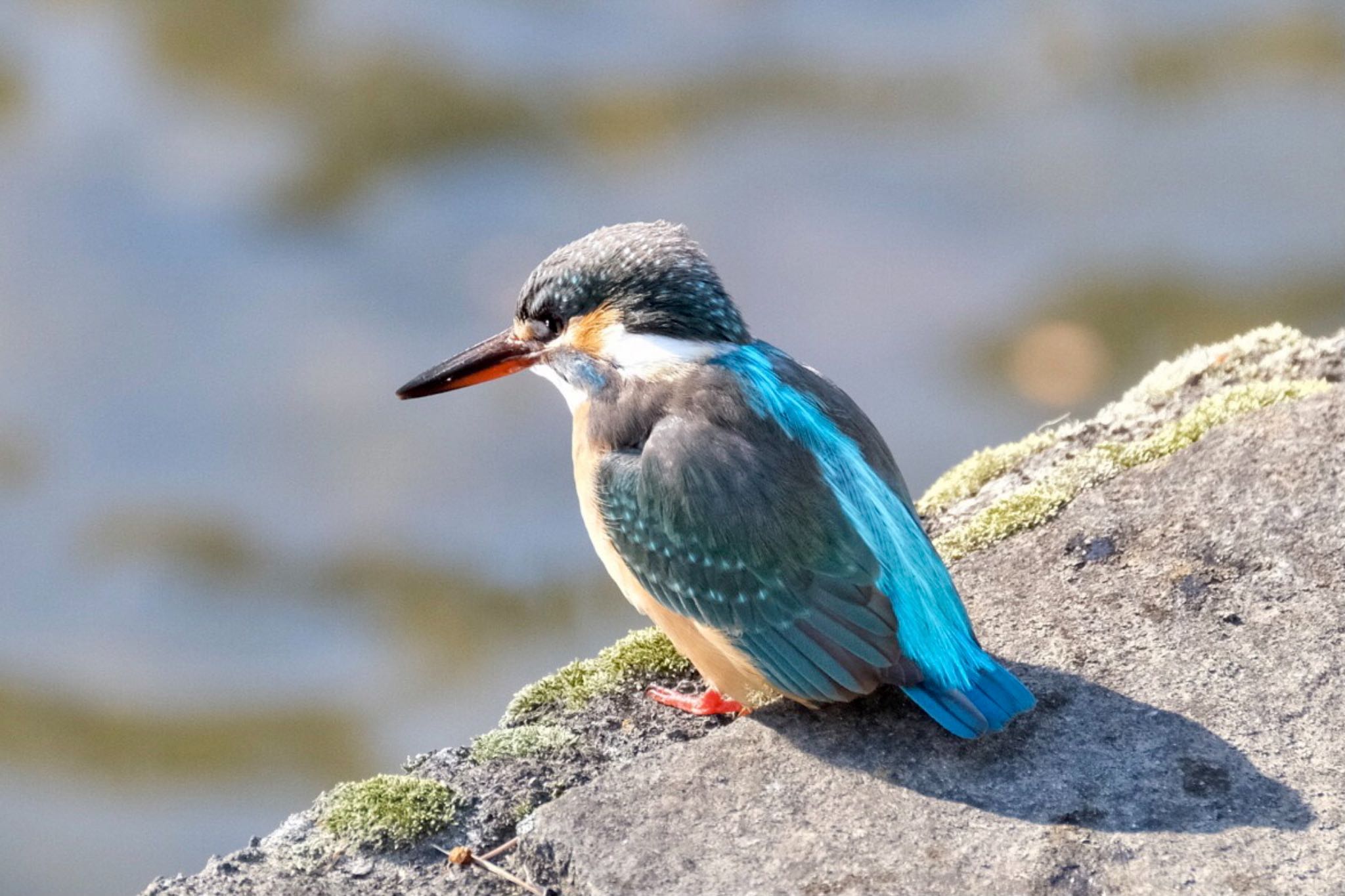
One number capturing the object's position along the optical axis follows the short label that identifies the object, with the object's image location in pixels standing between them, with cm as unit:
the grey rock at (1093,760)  600
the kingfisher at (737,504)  672
